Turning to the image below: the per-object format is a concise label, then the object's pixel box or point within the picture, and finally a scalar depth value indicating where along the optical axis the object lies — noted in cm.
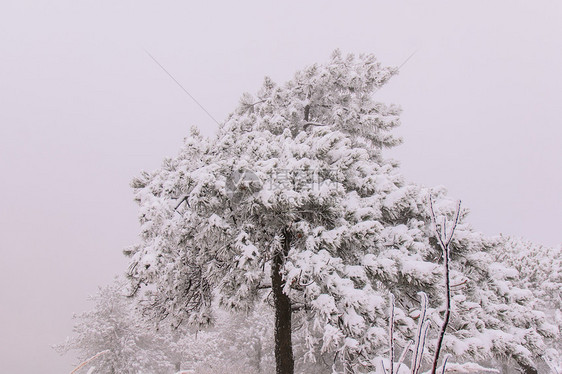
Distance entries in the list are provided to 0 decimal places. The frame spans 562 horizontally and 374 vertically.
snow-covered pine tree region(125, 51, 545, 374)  786
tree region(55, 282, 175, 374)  2191
